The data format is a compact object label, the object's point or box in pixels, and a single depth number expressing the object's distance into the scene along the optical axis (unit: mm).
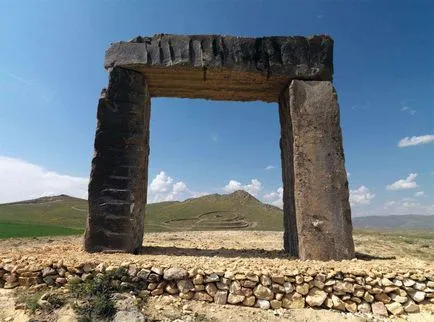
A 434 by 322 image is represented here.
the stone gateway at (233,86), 7449
